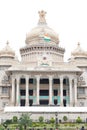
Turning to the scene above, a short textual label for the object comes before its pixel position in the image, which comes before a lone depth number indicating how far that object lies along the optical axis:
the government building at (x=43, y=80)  61.16
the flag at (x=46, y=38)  72.10
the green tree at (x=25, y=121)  36.44
